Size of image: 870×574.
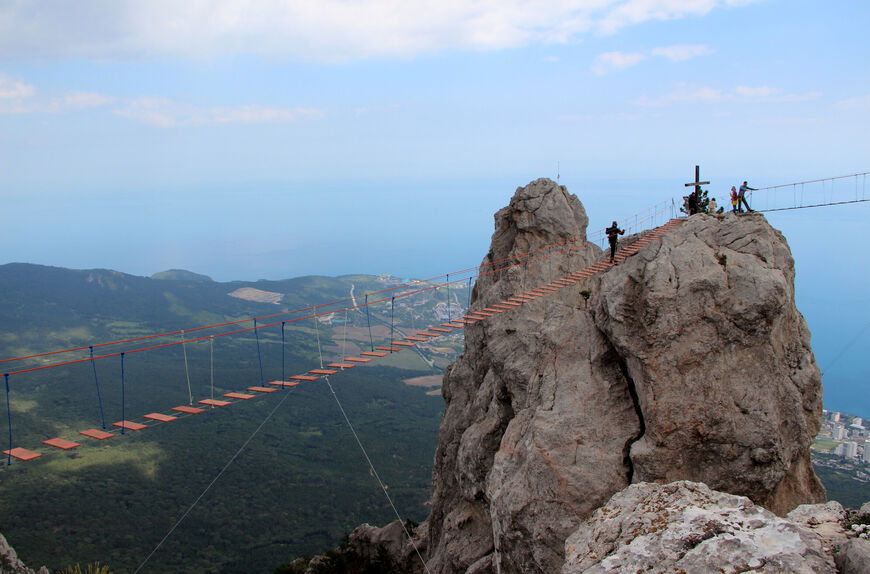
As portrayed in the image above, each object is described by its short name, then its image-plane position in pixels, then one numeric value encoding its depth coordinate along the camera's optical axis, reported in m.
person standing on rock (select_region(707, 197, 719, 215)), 29.11
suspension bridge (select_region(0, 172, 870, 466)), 19.88
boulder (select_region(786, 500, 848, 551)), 11.03
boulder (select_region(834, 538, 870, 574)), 9.51
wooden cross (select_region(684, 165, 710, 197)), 31.45
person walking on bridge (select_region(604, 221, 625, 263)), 28.88
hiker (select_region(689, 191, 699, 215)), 31.84
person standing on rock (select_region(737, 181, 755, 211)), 28.84
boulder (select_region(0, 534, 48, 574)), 38.41
